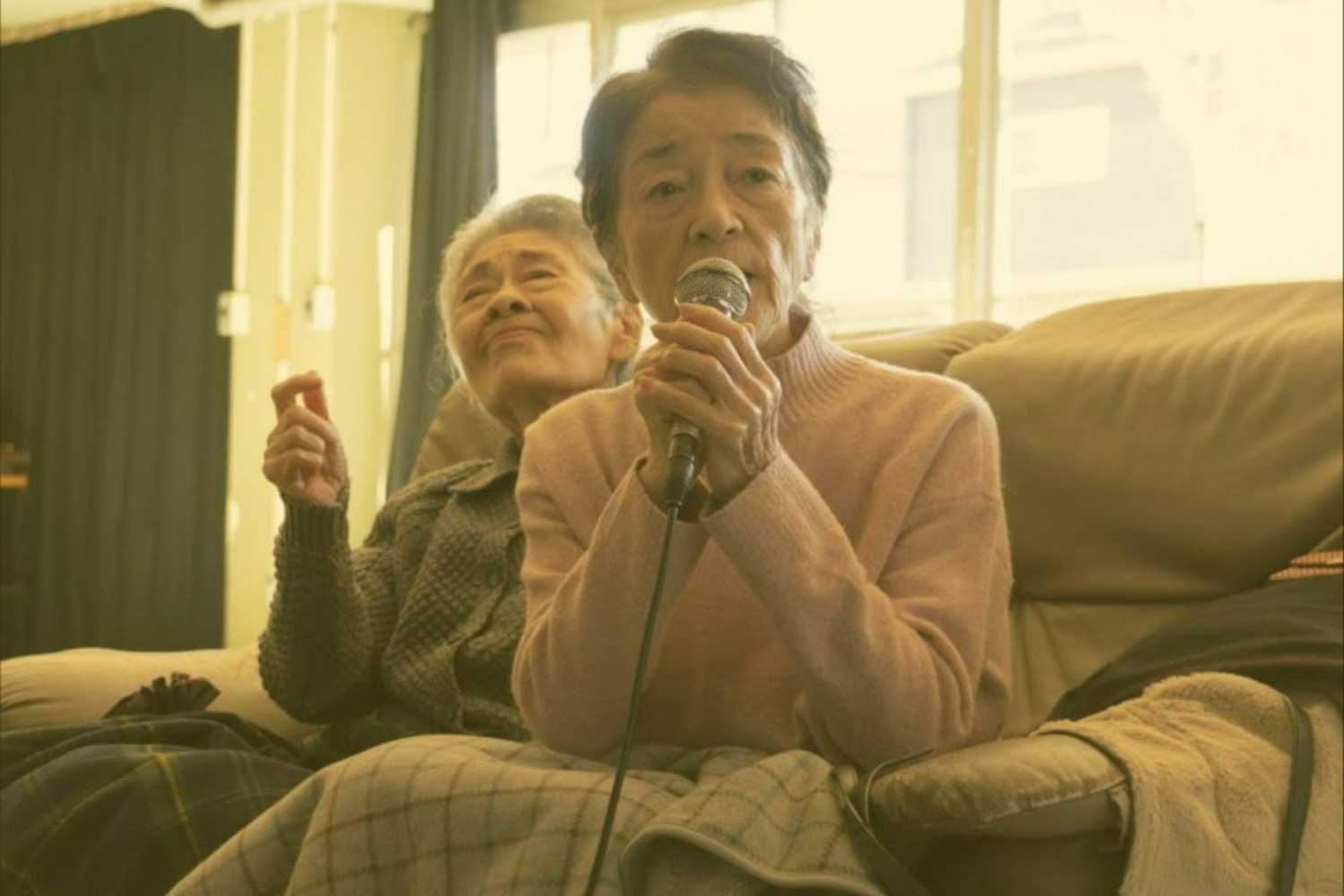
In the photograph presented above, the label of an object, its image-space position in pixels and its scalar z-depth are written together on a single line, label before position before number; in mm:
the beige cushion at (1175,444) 2417
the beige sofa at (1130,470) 2425
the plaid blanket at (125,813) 2228
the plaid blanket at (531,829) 1833
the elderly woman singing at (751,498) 1957
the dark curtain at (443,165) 5552
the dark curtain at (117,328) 6421
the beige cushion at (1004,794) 1807
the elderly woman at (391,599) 2287
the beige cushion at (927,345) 2699
